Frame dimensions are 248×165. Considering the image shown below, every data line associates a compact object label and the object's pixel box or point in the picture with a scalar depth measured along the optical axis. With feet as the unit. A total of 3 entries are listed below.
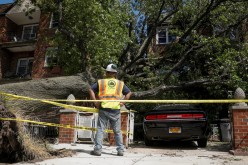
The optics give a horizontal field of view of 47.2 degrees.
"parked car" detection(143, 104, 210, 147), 26.55
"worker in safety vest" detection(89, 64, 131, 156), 19.58
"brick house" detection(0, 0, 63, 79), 76.33
